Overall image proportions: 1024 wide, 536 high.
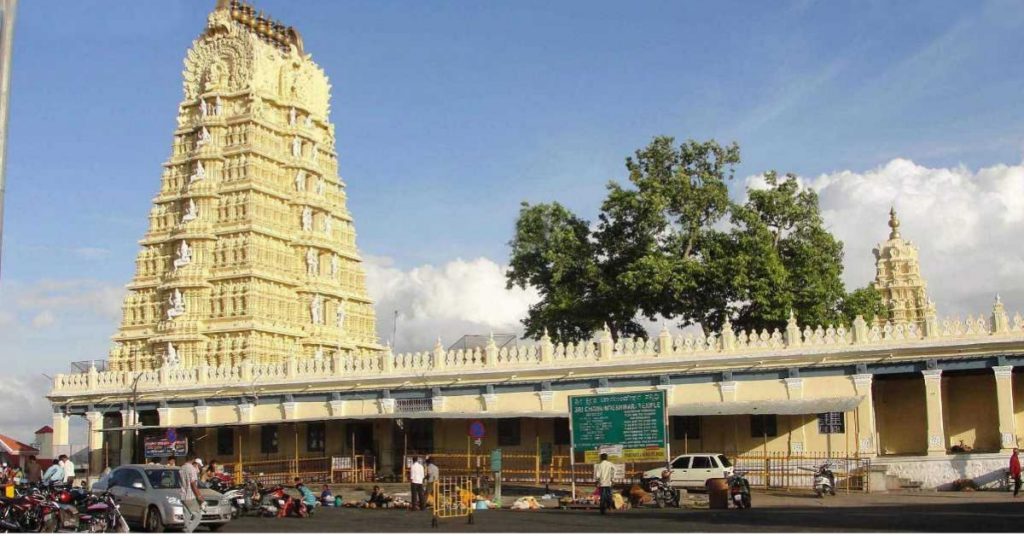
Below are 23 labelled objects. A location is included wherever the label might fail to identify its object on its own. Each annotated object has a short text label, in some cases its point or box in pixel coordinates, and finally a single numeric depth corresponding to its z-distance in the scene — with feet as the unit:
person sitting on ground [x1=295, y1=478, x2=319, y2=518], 92.40
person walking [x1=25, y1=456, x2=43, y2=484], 118.32
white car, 104.17
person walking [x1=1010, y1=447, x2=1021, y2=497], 100.32
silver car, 75.10
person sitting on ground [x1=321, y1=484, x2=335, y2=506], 104.83
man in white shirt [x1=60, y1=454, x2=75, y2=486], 100.54
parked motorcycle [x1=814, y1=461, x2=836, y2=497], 101.94
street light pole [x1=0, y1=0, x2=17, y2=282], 43.01
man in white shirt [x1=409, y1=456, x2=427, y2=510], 92.84
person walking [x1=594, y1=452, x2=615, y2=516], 88.43
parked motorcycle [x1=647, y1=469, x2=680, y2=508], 93.04
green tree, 153.79
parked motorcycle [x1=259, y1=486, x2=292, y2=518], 91.56
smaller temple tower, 263.70
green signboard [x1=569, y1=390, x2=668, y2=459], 99.04
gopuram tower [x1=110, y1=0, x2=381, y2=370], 180.04
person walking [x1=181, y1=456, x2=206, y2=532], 75.36
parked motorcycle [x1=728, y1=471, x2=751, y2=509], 88.69
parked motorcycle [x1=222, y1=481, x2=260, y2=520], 90.02
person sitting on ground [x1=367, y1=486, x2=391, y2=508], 100.63
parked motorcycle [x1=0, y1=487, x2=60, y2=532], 74.38
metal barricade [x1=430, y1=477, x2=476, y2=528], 86.78
